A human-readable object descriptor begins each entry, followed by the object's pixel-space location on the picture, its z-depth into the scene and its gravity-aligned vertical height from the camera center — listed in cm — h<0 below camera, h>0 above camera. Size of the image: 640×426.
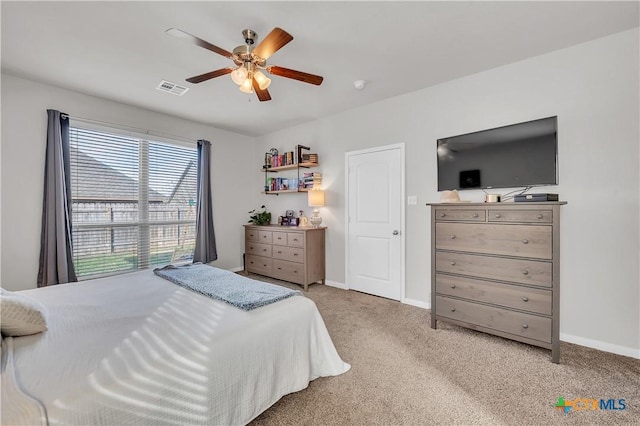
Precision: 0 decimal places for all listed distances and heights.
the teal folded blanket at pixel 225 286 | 174 -55
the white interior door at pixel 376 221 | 347 -13
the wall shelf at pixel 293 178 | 428 +55
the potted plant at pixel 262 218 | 485 -11
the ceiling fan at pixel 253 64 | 179 +109
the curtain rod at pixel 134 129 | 331 +114
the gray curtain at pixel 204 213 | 437 -1
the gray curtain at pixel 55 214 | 303 -1
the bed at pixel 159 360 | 97 -62
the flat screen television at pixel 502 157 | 245 +52
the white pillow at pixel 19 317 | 124 -48
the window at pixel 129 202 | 339 +15
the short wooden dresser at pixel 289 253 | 396 -63
